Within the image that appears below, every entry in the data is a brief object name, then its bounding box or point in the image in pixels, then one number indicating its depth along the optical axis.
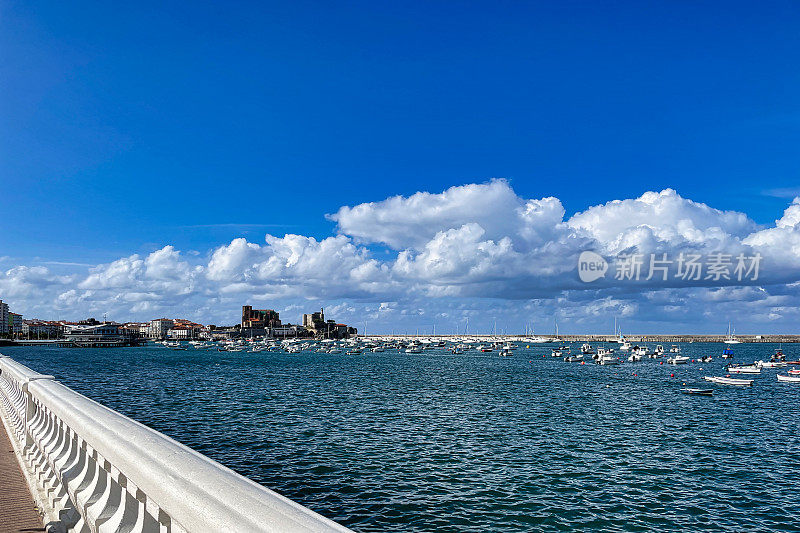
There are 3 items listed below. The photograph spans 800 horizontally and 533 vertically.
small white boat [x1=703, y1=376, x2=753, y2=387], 72.75
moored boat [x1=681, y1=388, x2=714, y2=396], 61.91
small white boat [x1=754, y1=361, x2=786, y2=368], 113.71
